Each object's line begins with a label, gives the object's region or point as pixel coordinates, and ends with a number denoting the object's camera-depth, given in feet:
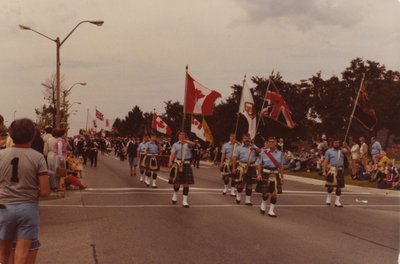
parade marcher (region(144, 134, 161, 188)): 61.41
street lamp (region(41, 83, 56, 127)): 170.91
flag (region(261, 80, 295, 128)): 58.73
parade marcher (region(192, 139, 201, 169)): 113.29
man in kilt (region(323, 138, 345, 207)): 48.91
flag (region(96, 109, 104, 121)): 142.37
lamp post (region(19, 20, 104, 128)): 89.07
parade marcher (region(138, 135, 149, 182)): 65.87
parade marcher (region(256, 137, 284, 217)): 41.29
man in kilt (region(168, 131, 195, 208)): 45.94
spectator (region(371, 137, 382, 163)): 80.53
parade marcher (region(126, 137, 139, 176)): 76.89
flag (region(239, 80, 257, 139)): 57.15
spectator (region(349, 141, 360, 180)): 83.41
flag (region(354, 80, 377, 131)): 55.77
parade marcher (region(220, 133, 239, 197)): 54.70
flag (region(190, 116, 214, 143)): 95.14
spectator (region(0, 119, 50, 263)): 16.51
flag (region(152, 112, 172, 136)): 108.68
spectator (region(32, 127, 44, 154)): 31.96
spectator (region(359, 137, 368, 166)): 81.28
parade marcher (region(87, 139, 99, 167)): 105.81
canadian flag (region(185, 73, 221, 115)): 57.26
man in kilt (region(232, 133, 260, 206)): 49.14
